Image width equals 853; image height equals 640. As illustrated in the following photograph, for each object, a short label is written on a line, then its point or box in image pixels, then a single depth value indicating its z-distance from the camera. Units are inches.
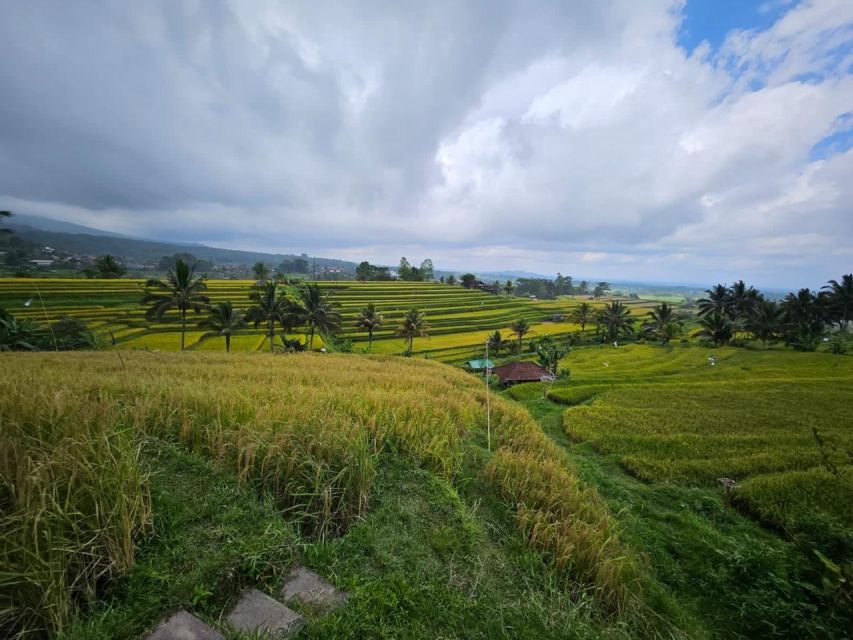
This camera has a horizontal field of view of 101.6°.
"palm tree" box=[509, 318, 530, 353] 1611.7
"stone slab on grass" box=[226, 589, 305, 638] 81.3
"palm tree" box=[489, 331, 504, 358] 1496.1
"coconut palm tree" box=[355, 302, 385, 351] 1263.5
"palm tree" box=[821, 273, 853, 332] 1558.8
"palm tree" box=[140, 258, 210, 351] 909.5
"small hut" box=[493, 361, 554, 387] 1034.2
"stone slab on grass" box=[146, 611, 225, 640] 75.8
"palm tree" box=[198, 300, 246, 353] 1001.5
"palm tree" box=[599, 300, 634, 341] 1739.7
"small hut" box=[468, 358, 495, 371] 1201.8
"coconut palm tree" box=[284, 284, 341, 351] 1041.5
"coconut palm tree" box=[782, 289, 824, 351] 1520.7
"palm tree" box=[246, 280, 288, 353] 1026.1
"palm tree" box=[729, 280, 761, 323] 1867.6
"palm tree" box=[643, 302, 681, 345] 1649.9
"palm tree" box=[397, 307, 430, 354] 1273.4
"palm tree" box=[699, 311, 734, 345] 1531.7
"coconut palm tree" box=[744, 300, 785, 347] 1494.8
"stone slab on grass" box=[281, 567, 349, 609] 93.6
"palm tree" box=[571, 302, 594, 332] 1809.3
